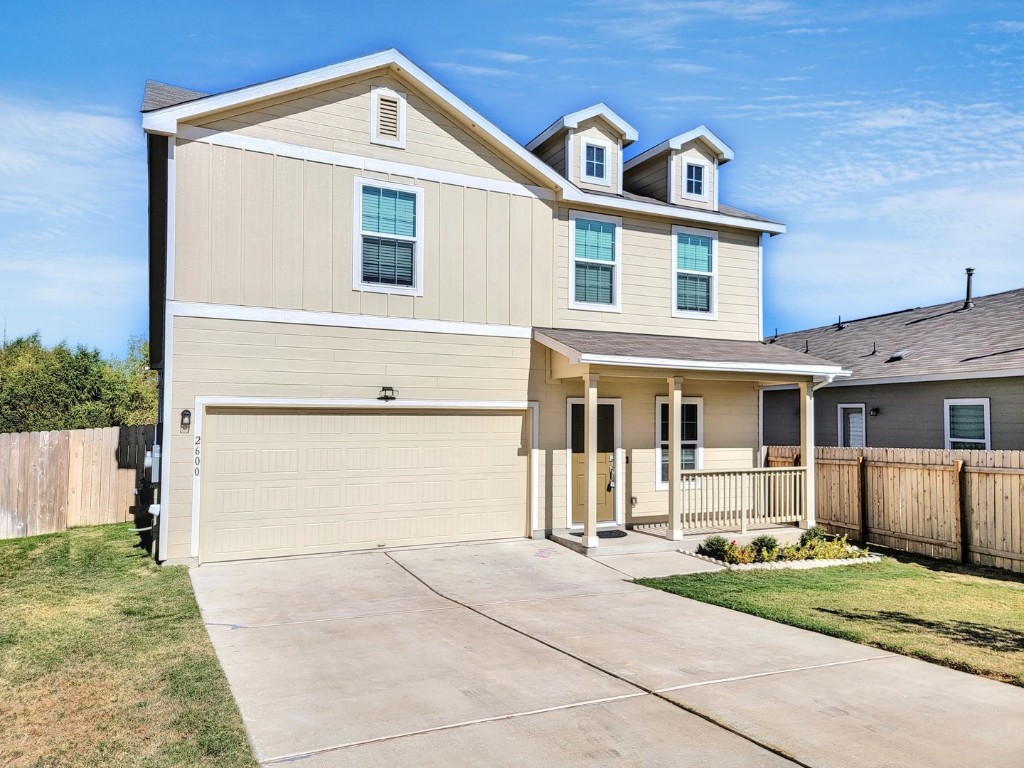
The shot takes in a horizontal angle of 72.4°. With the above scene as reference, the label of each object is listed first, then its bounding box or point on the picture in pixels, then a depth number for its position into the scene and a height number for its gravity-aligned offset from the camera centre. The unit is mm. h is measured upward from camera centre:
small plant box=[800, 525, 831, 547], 11414 -1960
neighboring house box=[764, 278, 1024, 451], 13797 +745
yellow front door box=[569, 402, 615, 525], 12328 -798
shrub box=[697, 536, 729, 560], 10758 -2005
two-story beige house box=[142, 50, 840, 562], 9773 +1453
